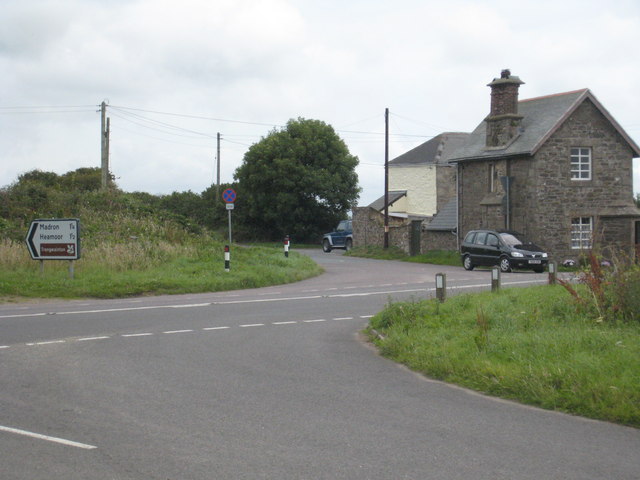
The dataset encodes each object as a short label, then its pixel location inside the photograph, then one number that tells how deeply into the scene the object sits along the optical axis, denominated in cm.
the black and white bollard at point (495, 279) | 1724
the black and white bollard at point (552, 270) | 1803
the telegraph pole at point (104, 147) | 3931
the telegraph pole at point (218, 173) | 6644
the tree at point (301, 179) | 5881
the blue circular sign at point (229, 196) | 3321
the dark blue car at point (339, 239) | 5109
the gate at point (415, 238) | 4231
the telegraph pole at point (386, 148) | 4561
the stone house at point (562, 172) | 3494
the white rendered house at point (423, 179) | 6531
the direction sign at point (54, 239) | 2172
